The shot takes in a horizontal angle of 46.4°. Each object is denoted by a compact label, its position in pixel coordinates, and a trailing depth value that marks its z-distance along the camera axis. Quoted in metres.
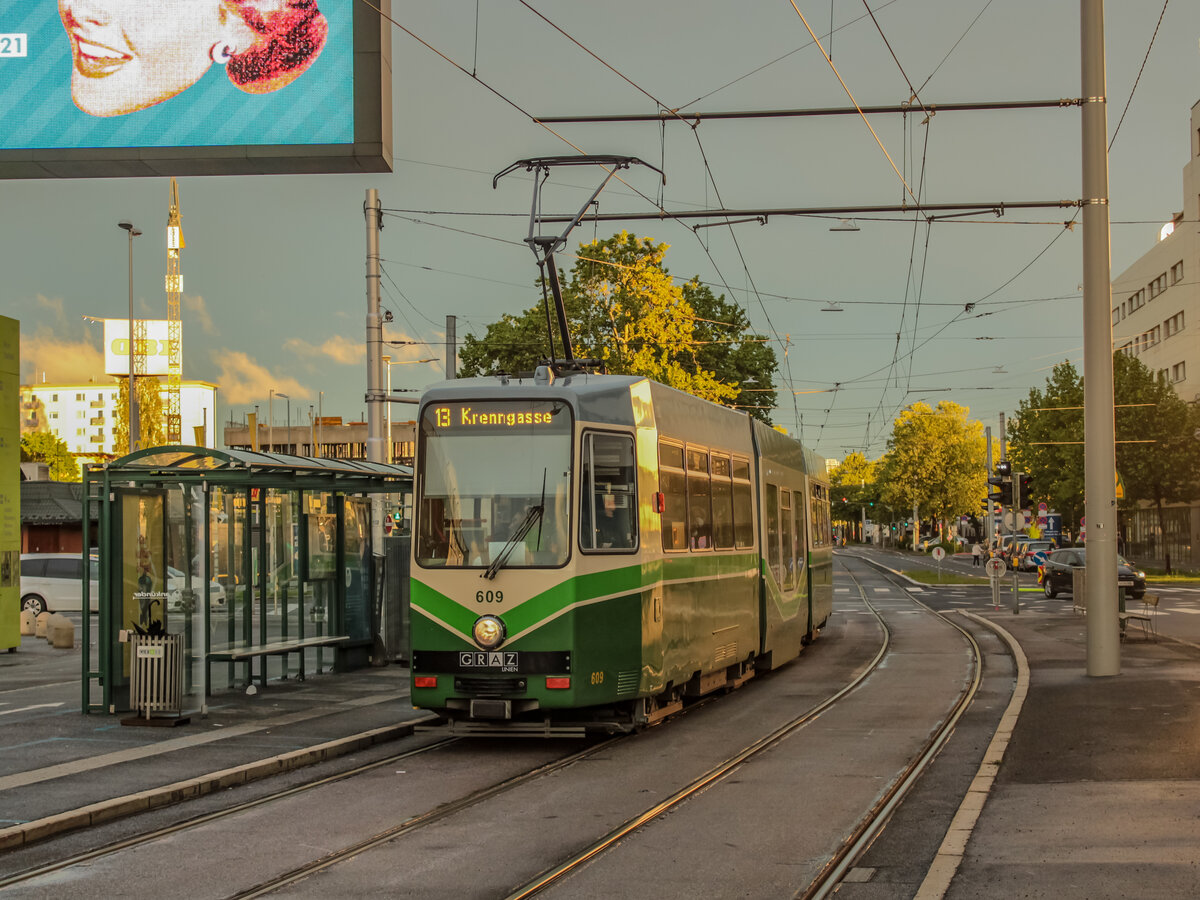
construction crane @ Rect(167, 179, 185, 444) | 139.88
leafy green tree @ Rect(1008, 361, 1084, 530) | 72.31
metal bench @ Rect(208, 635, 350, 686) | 15.84
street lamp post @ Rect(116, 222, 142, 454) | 47.72
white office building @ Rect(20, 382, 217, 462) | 188.12
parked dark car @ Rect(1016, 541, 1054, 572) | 61.22
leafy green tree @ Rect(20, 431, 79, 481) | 138.38
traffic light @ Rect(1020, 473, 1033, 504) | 36.73
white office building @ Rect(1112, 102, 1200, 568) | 68.62
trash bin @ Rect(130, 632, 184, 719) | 13.88
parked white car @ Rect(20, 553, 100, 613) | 36.12
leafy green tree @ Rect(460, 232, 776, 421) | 40.91
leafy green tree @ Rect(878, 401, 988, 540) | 99.62
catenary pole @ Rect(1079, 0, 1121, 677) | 17.11
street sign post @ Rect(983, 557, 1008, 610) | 35.97
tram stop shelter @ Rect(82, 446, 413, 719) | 14.46
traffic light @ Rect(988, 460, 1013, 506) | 36.31
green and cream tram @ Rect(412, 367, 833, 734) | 12.12
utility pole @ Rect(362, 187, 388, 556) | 23.14
